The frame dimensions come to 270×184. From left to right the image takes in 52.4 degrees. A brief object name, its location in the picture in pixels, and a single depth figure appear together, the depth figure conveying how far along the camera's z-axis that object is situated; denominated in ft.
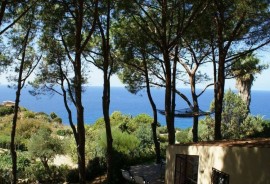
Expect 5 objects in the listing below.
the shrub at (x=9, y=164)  44.29
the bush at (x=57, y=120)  107.30
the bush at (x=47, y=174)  44.27
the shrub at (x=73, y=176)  41.10
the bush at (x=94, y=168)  41.32
